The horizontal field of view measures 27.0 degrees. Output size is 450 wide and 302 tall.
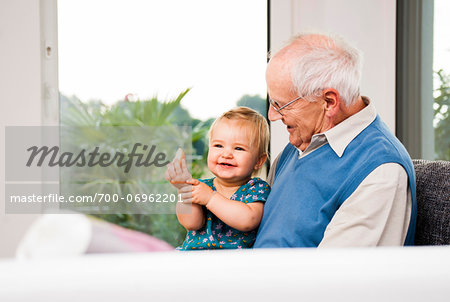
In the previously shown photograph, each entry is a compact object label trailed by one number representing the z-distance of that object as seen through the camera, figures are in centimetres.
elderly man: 172
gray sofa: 176
